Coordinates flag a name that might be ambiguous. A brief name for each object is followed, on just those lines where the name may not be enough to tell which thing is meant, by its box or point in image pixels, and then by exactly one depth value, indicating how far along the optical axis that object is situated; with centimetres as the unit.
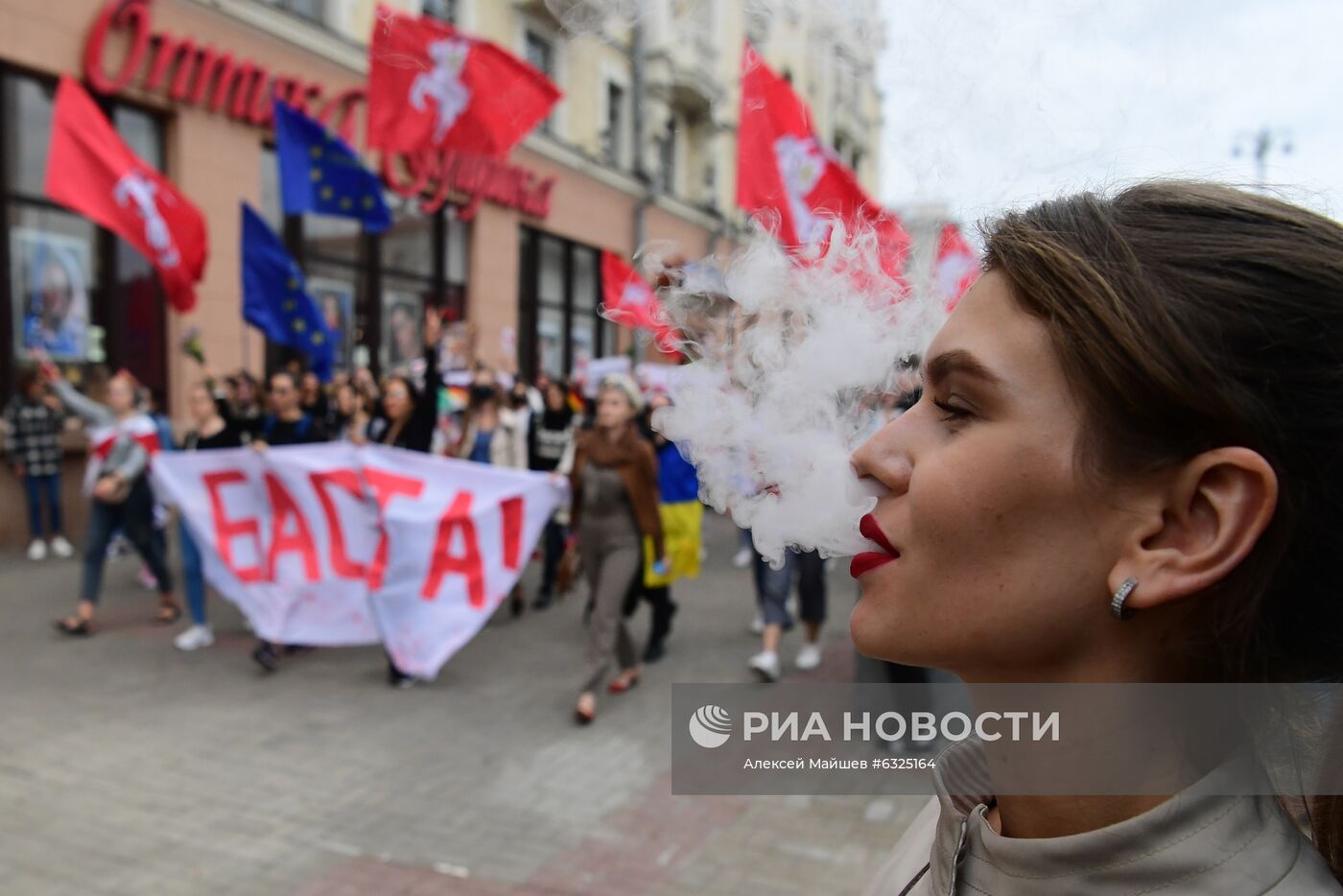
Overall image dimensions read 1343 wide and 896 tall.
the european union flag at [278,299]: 710
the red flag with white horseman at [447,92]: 621
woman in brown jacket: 543
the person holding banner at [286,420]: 666
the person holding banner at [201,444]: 636
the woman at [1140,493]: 81
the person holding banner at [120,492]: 653
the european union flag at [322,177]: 699
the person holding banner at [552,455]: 785
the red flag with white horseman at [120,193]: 630
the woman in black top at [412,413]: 668
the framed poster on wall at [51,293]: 959
